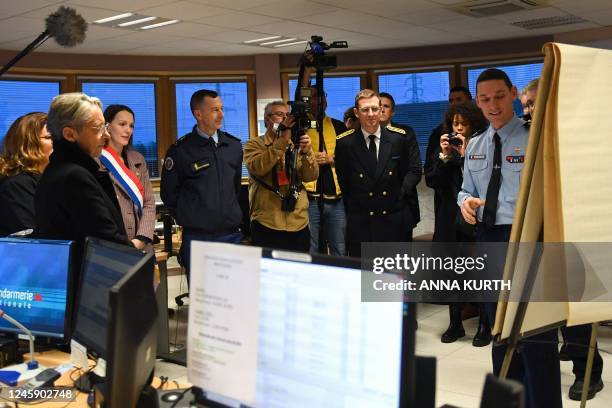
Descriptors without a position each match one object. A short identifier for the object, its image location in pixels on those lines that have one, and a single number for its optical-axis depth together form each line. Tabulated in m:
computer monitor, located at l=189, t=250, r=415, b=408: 1.07
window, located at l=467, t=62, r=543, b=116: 8.62
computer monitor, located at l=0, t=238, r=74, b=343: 2.01
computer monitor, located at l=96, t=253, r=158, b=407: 1.20
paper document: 1.29
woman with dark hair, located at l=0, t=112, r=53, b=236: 2.96
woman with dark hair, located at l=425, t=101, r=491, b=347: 3.98
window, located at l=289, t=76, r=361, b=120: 9.10
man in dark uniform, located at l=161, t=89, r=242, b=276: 3.85
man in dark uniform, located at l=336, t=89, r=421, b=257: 4.11
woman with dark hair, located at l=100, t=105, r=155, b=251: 3.56
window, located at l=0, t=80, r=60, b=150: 7.78
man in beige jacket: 3.90
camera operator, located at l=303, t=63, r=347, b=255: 4.29
